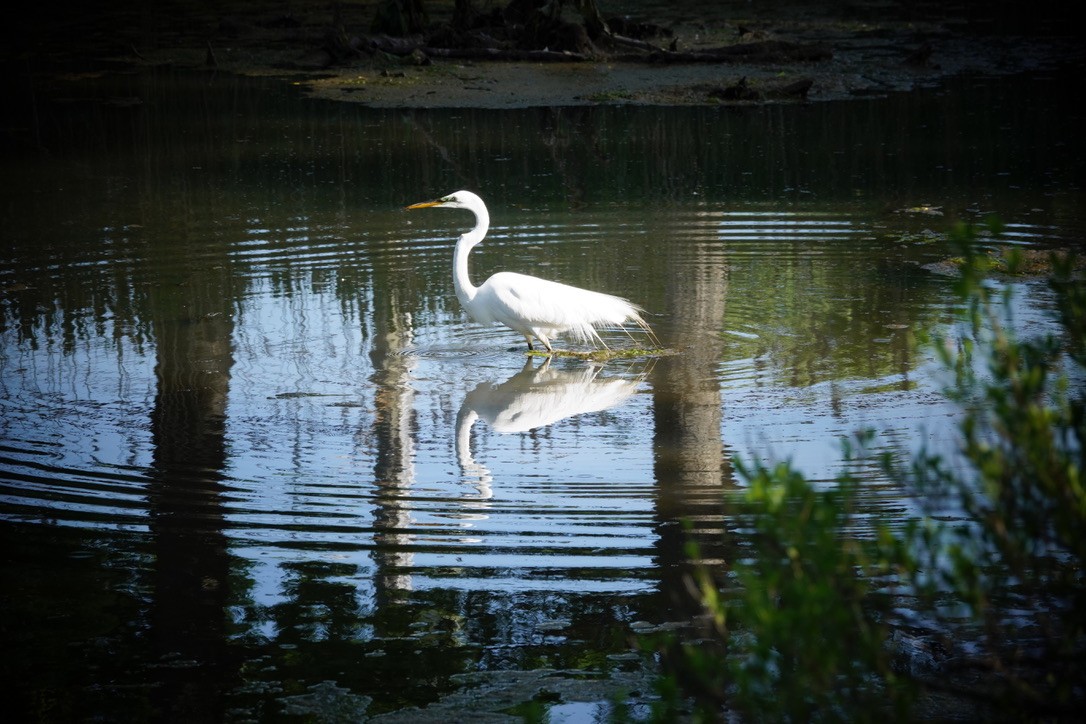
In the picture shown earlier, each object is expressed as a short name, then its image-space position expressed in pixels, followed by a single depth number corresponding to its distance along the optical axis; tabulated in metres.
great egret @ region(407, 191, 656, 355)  17.80
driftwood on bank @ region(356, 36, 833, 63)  44.66
